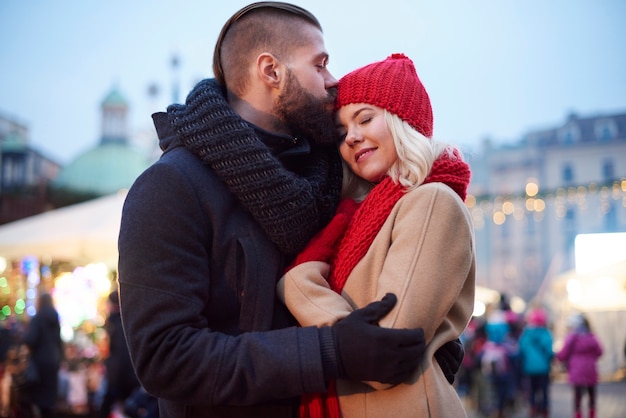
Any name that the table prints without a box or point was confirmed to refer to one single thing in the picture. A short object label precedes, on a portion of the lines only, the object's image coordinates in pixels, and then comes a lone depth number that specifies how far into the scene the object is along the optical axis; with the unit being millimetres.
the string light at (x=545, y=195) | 13391
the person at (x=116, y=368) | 7977
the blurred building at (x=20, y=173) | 39812
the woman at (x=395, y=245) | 2396
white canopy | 9398
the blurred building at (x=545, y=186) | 56438
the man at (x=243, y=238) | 2250
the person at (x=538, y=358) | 11336
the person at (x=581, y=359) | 10898
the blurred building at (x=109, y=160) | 58156
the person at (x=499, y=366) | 11828
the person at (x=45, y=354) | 8195
